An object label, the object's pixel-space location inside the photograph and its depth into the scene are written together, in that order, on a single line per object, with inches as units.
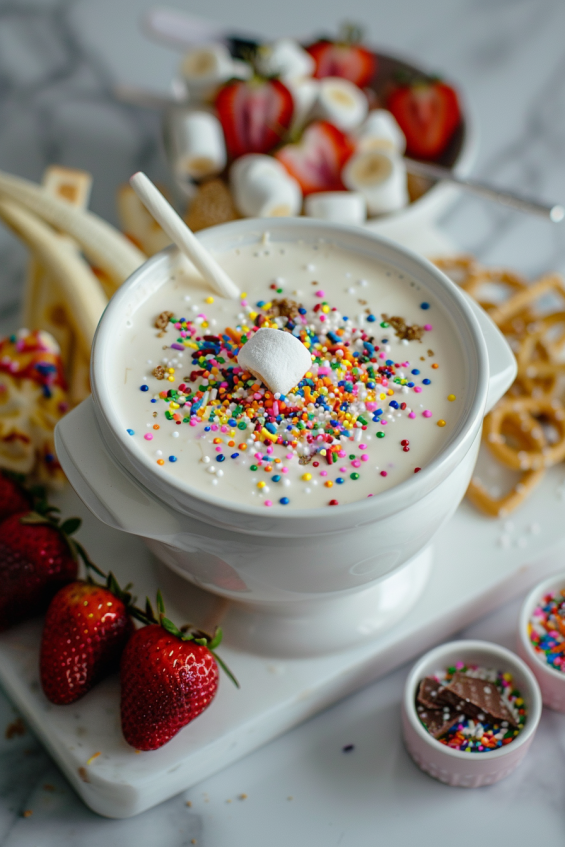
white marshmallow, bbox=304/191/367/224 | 26.2
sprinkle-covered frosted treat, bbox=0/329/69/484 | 22.6
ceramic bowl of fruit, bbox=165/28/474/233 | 26.7
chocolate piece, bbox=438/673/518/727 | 20.5
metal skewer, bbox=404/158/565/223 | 25.7
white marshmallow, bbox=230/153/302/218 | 26.2
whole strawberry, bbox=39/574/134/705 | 20.2
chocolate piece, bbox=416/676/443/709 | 20.7
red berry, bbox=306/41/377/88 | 29.0
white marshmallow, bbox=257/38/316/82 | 28.2
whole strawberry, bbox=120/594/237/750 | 19.6
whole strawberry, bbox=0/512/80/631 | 20.9
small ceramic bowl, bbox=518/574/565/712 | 21.0
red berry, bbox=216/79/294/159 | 27.5
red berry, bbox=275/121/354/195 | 27.3
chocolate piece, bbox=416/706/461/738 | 20.5
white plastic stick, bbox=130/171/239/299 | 19.9
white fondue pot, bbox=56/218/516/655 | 18.2
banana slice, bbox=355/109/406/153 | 27.5
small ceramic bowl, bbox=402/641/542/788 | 20.1
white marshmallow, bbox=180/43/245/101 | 28.1
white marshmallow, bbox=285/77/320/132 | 27.9
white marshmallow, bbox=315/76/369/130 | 27.6
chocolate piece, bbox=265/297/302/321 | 20.3
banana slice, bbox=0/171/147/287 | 24.1
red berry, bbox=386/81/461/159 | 28.2
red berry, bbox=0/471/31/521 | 21.8
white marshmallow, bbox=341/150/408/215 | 26.6
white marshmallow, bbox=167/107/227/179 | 26.9
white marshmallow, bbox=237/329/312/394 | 19.0
